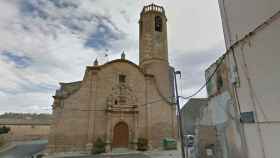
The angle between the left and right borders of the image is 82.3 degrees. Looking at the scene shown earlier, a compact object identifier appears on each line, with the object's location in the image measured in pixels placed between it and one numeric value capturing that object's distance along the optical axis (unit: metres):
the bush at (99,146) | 13.45
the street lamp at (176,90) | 9.32
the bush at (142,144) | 14.92
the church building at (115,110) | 13.84
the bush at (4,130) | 25.91
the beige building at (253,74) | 3.84
